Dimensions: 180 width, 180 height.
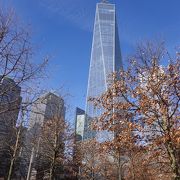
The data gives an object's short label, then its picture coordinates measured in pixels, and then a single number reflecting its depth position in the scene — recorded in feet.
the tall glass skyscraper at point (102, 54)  538.47
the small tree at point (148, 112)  43.80
